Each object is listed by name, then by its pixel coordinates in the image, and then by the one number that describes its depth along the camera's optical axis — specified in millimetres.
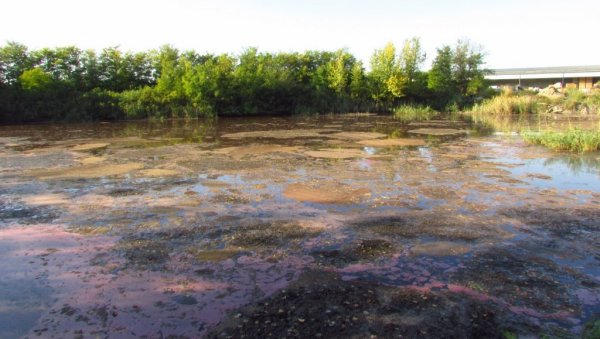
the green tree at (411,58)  41844
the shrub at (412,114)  29116
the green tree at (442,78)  40219
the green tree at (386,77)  39438
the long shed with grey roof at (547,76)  49812
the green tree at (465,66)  41406
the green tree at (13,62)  31562
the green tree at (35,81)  30141
